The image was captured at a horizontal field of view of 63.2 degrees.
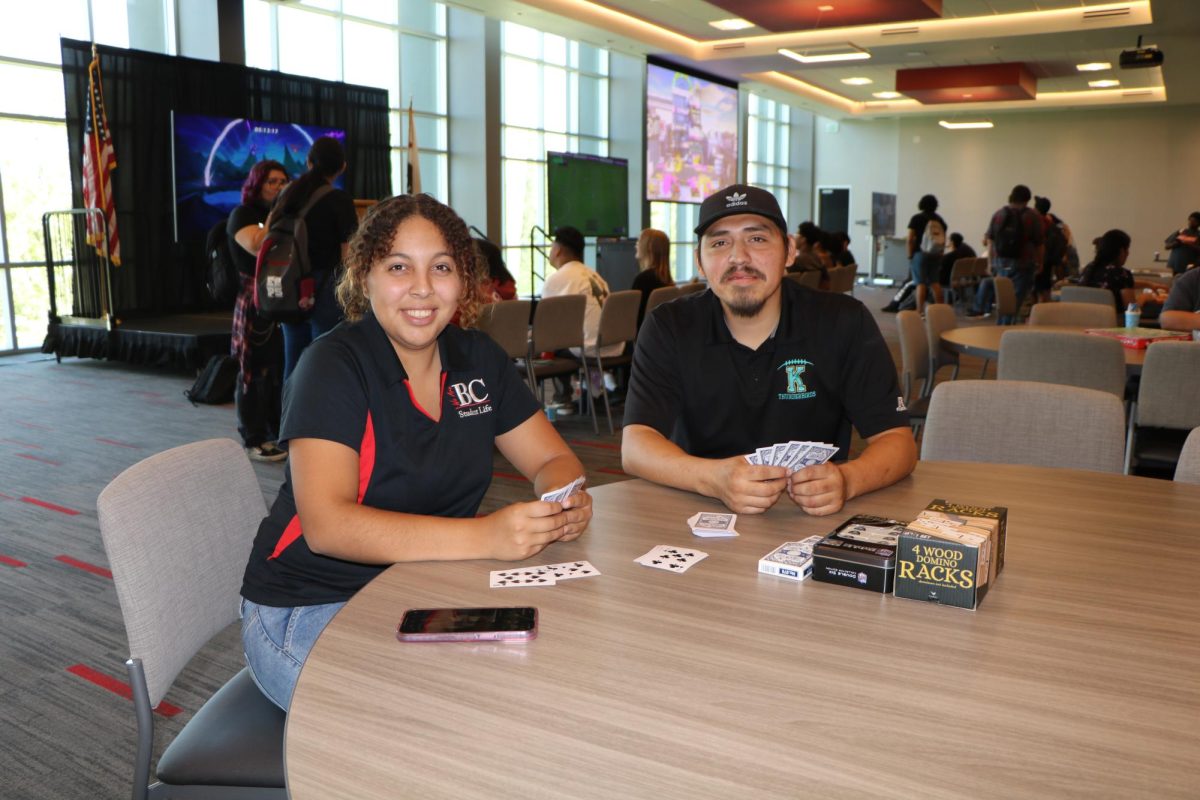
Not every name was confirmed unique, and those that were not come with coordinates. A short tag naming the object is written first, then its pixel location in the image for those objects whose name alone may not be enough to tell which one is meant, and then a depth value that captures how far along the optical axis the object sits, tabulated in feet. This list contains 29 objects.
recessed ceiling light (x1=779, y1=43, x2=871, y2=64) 37.52
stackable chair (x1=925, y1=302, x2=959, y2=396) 16.15
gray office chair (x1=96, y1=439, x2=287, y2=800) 4.66
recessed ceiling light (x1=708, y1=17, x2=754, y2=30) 37.60
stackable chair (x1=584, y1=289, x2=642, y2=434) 19.49
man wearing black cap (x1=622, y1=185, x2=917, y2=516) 7.44
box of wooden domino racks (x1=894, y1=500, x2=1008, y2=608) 4.37
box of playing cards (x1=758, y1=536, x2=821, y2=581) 4.78
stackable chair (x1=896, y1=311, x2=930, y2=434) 15.15
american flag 27.30
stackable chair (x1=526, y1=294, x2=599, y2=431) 18.10
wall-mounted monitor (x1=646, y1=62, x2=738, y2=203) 45.96
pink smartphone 4.02
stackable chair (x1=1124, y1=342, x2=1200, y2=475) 11.55
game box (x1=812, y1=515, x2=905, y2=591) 4.58
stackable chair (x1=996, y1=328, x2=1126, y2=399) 12.42
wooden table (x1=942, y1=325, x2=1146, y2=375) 12.87
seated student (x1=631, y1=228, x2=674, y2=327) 22.49
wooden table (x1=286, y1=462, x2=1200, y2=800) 3.07
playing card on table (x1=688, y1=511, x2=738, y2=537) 5.43
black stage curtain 28.50
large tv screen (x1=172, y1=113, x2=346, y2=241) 30.27
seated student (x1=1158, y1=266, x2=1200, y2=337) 15.58
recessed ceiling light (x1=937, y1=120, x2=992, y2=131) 59.72
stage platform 26.32
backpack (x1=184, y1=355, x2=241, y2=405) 22.88
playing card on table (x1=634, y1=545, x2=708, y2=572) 4.92
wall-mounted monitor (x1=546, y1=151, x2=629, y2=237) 38.17
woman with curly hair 5.10
